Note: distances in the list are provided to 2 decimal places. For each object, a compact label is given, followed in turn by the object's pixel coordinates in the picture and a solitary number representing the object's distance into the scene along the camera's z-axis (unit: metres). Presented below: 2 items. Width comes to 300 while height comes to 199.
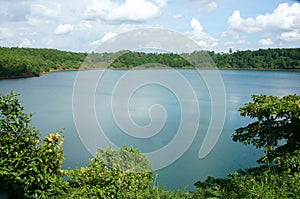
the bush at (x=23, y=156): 2.12
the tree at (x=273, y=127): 2.89
